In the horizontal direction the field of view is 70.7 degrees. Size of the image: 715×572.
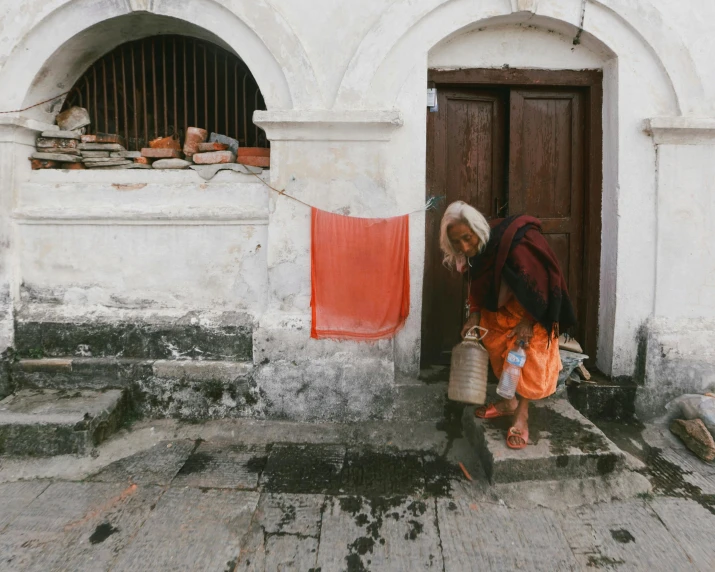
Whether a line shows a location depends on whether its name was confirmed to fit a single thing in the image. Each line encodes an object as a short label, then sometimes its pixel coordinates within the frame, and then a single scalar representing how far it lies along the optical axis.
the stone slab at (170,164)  4.35
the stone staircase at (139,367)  4.12
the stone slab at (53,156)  4.40
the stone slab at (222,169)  4.26
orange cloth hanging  4.01
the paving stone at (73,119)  4.51
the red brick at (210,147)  4.35
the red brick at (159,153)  4.38
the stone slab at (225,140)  4.42
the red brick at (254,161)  4.27
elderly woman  3.21
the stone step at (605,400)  4.17
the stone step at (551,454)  3.23
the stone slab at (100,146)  4.44
